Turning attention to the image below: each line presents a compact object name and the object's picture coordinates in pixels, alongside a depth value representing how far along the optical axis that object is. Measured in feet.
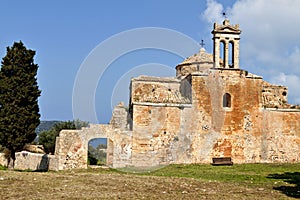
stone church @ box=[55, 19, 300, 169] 66.95
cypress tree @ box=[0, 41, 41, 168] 69.26
